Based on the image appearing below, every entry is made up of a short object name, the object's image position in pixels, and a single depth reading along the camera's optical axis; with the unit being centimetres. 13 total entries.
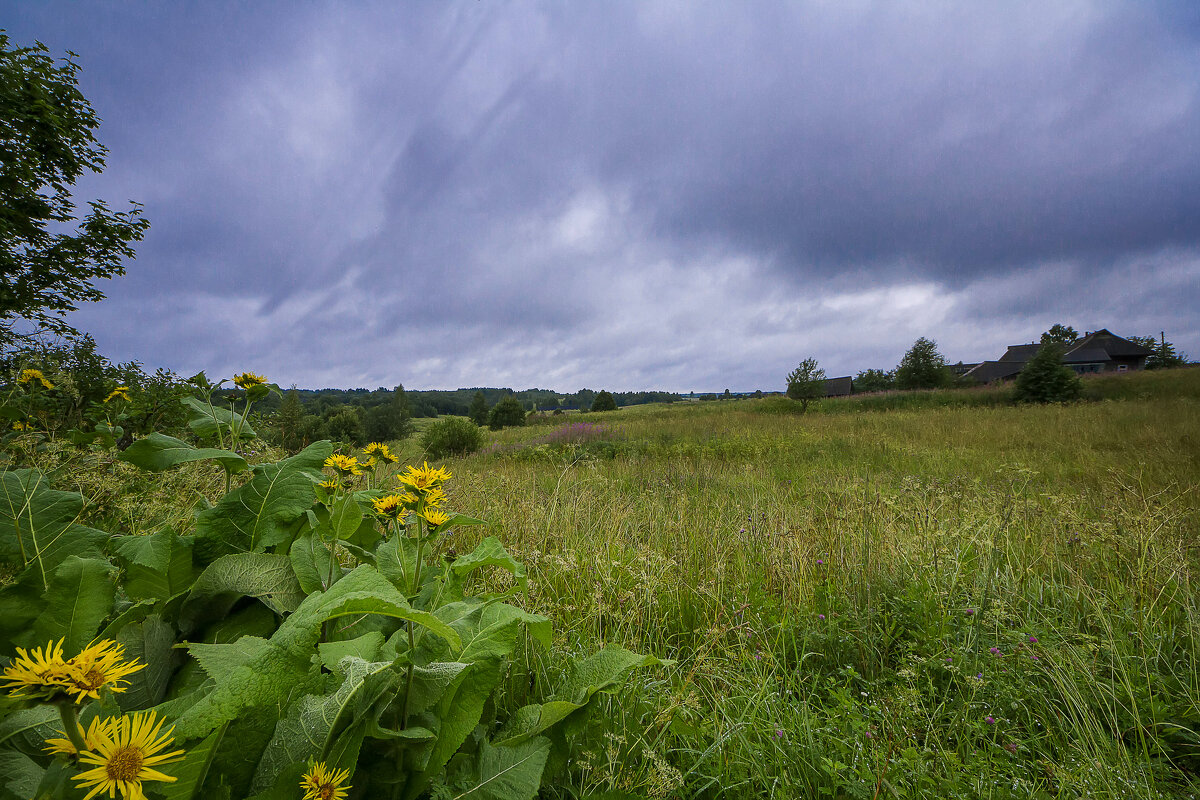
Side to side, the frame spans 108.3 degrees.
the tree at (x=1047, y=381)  1775
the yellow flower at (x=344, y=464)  139
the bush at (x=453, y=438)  1354
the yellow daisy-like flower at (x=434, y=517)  117
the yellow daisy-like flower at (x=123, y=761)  43
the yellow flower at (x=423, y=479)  111
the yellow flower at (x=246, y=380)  165
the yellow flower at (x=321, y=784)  61
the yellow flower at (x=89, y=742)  44
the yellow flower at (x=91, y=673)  43
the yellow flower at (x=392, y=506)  118
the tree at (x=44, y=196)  1048
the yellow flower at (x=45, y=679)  41
